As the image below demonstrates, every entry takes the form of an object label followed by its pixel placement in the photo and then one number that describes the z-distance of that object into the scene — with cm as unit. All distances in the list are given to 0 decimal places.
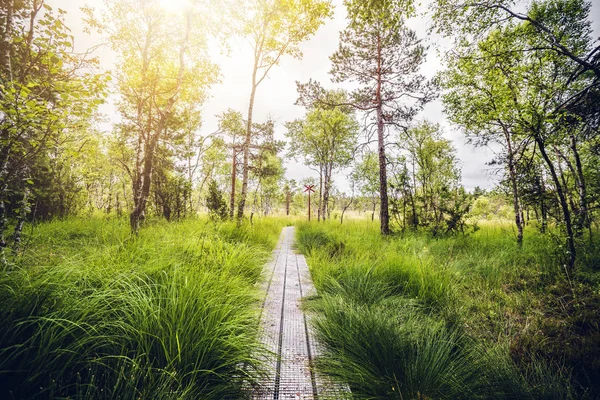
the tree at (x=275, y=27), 959
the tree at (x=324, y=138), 1700
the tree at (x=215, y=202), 975
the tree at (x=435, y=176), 903
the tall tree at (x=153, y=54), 899
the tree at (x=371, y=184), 1942
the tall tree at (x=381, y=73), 939
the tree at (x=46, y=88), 235
